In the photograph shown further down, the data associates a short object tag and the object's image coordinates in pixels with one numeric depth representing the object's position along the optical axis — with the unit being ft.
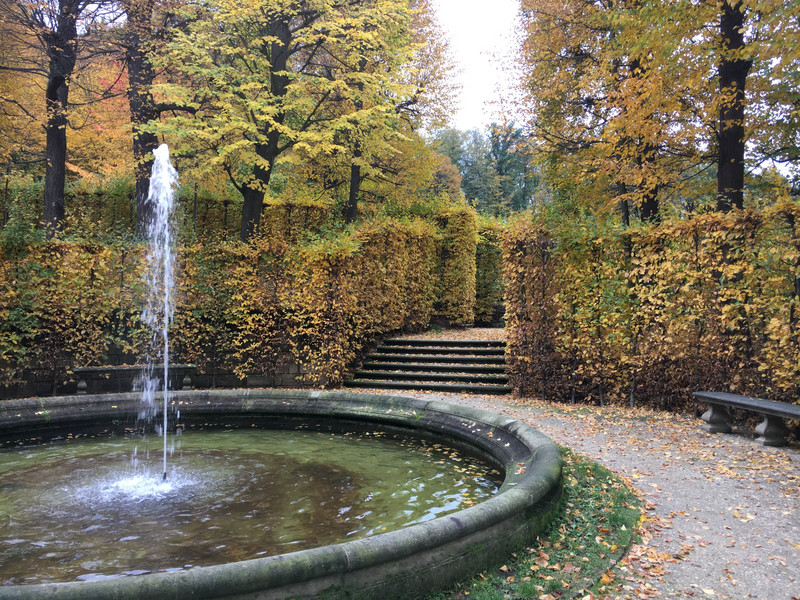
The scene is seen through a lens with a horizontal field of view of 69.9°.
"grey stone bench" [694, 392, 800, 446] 21.85
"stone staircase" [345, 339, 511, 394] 37.45
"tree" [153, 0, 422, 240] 39.68
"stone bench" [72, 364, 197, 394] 33.76
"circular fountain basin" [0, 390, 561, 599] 9.22
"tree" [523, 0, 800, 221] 30.45
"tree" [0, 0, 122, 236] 42.24
